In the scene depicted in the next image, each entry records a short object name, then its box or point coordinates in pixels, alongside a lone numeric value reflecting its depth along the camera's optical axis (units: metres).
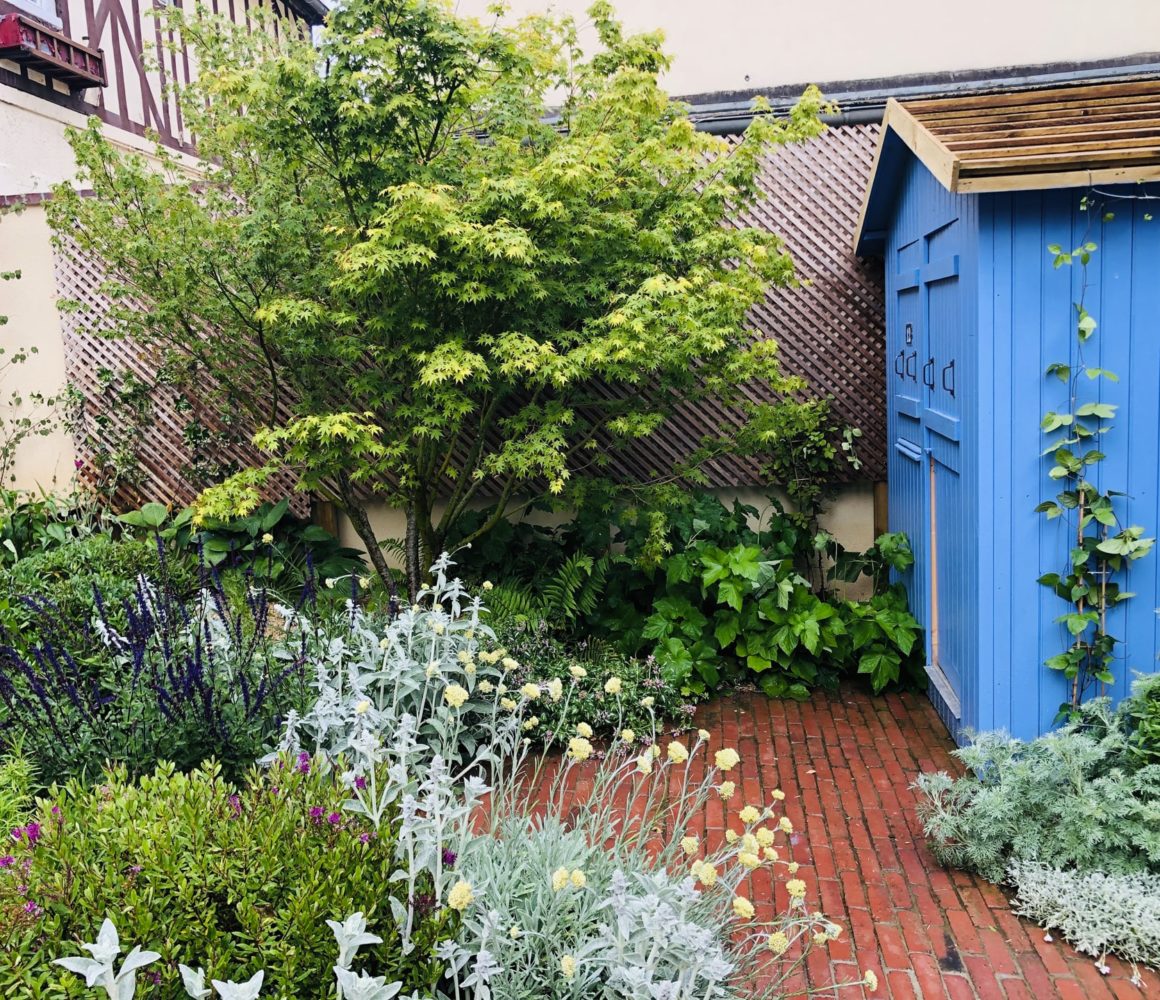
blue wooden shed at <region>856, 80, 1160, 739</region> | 3.95
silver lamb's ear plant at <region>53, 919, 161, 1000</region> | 1.79
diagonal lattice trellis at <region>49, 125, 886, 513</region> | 6.94
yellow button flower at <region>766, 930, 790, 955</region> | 2.27
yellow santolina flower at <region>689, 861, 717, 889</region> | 2.28
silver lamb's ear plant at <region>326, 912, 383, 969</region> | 2.01
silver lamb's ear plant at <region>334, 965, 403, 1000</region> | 1.93
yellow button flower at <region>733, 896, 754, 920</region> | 2.21
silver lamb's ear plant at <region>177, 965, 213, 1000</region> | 1.87
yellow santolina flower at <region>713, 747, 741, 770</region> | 2.56
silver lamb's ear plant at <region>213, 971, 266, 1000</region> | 1.81
